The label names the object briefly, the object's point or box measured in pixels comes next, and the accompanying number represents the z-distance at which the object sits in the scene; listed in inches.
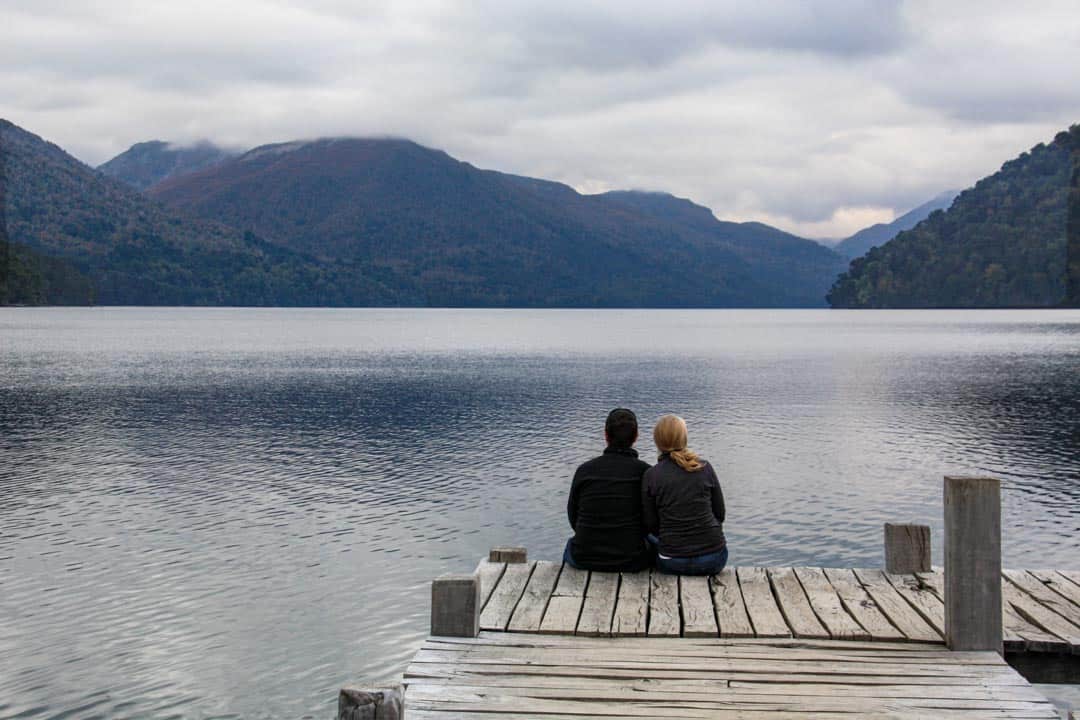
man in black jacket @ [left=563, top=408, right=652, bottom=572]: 445.4
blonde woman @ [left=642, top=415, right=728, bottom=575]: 434.6
